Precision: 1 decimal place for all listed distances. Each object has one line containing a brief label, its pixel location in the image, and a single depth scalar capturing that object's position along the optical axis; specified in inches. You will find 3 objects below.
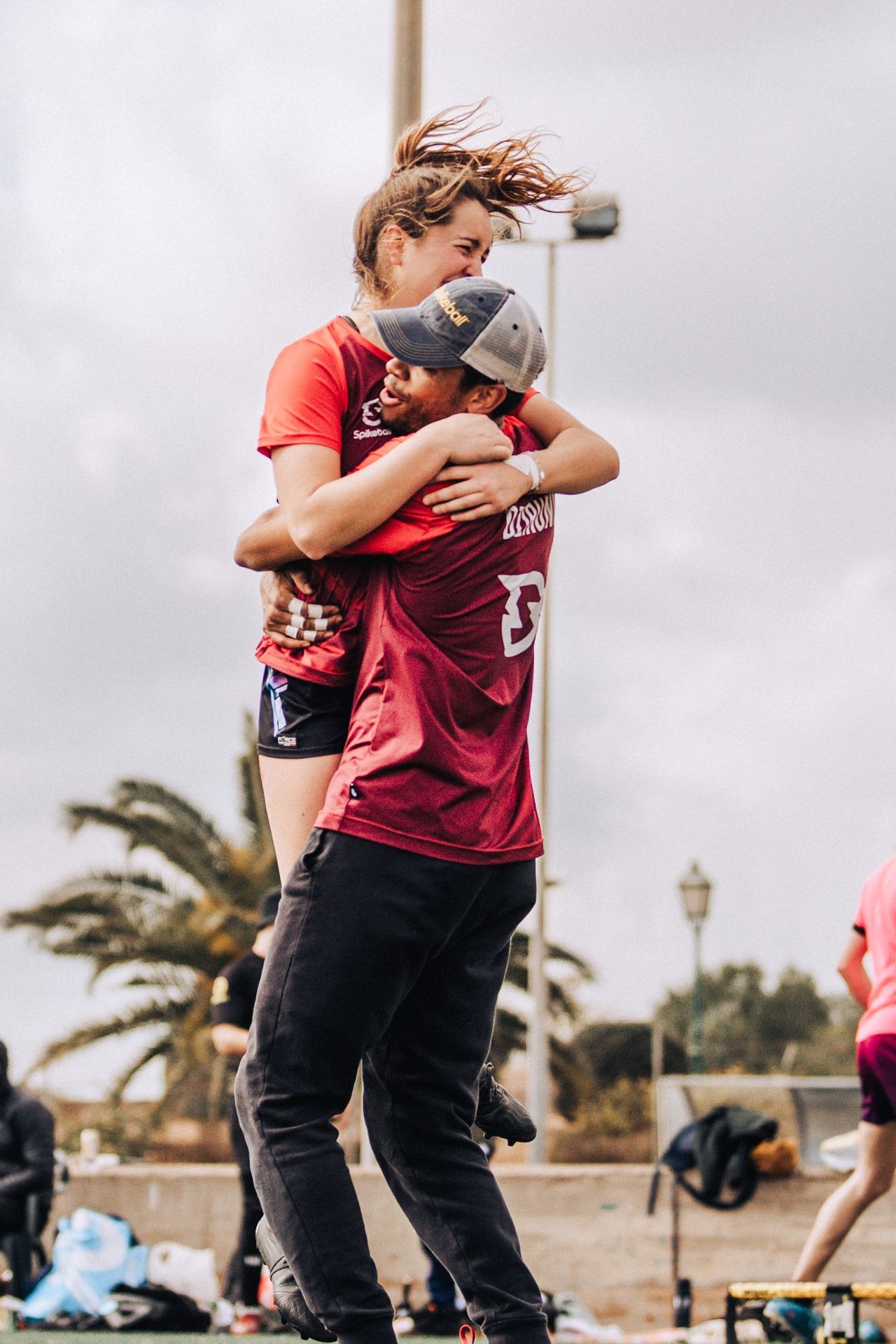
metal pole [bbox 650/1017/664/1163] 1428.4
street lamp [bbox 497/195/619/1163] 757.3
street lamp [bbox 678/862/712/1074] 927.7
